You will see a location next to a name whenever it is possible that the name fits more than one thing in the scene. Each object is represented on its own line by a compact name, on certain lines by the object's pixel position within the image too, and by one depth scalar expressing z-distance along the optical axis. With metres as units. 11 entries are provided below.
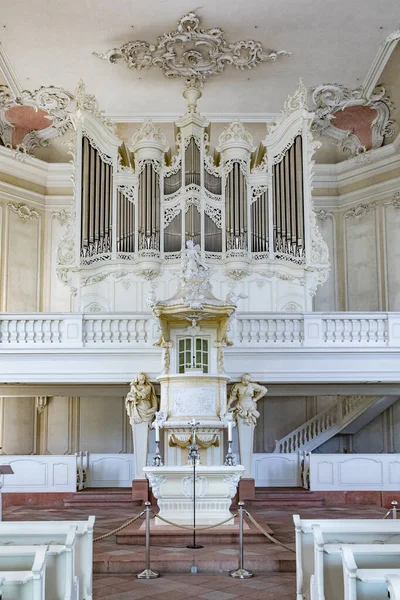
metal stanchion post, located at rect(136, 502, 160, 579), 7.93
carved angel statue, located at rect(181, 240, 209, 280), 11.23
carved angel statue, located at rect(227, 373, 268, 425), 12.74
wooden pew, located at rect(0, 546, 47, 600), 4.89
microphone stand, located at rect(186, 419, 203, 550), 9.05
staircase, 15.65
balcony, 12.80
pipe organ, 14.62
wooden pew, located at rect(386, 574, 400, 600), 4.43
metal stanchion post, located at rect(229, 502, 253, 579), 7.94
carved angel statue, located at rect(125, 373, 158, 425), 12.61
